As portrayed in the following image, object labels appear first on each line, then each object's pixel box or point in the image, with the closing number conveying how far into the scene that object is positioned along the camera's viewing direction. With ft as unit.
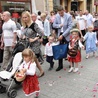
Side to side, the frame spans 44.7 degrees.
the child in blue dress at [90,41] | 14.59
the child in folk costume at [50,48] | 11.33
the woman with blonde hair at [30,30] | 9.73
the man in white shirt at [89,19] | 20.47
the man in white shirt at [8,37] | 10.52
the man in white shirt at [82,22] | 19.44
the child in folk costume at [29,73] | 7.24
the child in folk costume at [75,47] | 10.84
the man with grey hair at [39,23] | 12.19
